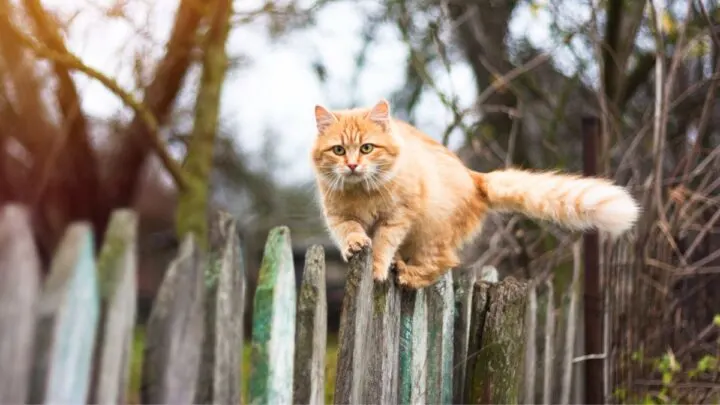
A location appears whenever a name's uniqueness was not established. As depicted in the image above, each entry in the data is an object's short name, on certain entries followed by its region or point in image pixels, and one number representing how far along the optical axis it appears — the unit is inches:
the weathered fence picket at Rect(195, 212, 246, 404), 116.5
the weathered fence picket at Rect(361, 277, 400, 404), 124.0
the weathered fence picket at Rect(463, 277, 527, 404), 131.3
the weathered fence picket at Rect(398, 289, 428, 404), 127.5
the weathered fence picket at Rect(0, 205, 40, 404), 101.0
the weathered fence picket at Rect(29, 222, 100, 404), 107.4
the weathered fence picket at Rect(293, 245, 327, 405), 119.4
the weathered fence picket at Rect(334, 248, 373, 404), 121.7
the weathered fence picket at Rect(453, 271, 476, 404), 132.3
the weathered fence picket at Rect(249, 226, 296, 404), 118.3
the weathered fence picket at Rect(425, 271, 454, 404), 129.5
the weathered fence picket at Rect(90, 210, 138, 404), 114.2
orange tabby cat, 131.6
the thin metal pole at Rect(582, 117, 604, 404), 144.0
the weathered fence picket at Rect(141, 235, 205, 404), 115.4
